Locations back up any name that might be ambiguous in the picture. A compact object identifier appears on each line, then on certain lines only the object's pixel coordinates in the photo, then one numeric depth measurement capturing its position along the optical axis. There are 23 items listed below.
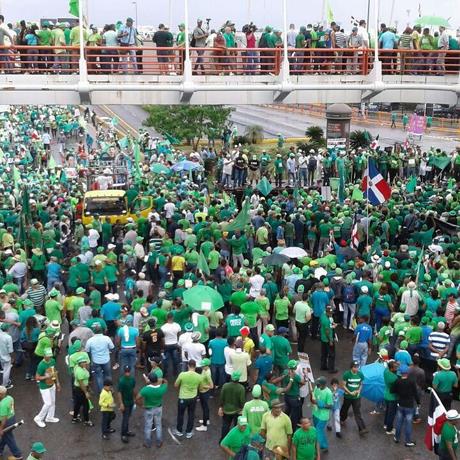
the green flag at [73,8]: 21.78
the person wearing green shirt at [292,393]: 11.75
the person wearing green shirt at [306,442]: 10.21
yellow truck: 23.14
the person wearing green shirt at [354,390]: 12.02
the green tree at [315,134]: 43.69
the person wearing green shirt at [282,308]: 15.20
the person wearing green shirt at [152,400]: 11.54
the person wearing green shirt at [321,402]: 11.27
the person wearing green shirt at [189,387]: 11.93
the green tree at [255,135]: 49.30
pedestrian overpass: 20.06
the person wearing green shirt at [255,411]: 10.80
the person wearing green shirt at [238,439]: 10.20
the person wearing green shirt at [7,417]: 11.04
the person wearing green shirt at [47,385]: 12.40
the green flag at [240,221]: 19.36
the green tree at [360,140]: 41.22
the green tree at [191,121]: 48.84
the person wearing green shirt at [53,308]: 14.37
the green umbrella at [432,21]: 21.39
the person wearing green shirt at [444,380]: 11.93
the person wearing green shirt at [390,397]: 12.04
